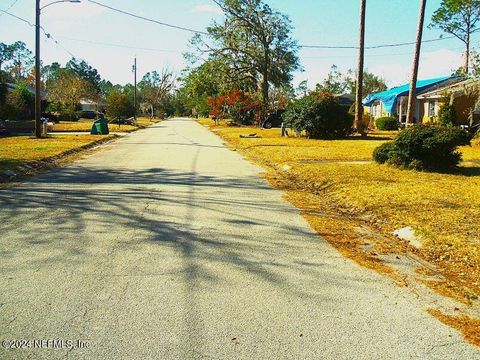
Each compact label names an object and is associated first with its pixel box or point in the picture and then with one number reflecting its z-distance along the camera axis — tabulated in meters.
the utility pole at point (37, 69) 24.83
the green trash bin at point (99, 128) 32.25
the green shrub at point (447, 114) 30.08
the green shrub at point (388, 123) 37.31
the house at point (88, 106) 89.94
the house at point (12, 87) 48.00
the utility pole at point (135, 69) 72.69
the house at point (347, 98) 63.60
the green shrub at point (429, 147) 12.27
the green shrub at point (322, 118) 25.72
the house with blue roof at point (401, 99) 40.38
